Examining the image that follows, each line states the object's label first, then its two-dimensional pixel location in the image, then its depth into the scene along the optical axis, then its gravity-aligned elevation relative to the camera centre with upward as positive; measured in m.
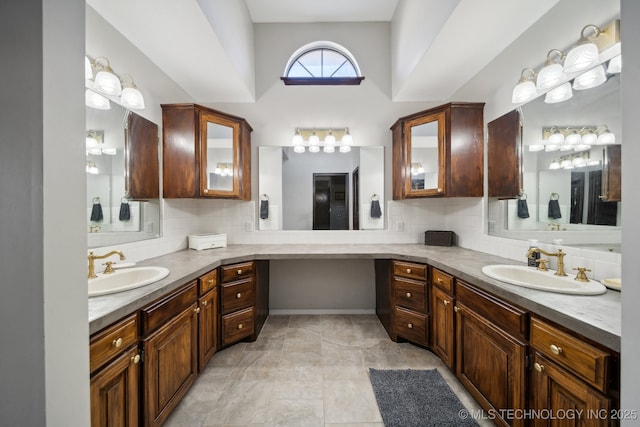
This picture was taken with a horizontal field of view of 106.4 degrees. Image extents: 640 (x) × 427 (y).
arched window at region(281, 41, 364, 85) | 2.79 +1.79
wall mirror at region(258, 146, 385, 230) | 2.84 +0.29
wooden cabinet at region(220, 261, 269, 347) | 2.05 -0.80
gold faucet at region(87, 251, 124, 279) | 1.38 -0.30
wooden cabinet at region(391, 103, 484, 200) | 2.24 +0.61
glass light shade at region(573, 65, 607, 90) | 1.31 +0.76
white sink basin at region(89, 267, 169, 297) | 1.39 -0.40
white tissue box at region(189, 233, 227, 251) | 2.43 -0.29
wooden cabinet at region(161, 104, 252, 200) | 2.25 +0.60
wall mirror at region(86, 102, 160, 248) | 1.55 +0.23
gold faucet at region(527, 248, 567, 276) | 1.41 -0.29
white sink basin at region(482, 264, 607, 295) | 1.14 -0.38
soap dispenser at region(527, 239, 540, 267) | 1.62 -0.32
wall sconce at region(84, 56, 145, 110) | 1.49 +0.83
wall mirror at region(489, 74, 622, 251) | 1.28 +0.24
